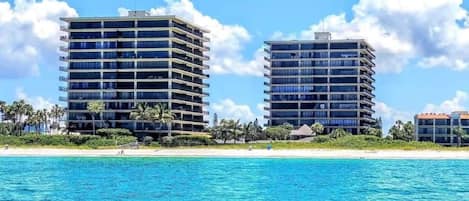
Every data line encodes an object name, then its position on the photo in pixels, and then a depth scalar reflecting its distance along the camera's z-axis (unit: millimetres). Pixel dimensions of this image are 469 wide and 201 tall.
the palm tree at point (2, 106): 176625
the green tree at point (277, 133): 180625
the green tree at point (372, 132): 193938
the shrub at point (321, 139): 159625
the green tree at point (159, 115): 167125
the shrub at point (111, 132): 162500
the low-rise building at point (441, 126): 193125
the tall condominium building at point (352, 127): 198625
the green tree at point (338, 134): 171850
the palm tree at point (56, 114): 185875
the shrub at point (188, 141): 152625
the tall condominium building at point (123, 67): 177250
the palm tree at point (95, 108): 170000
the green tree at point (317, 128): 187000
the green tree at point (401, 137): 195975
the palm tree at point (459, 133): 187500
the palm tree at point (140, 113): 167250
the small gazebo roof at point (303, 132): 185662
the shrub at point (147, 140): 159125
